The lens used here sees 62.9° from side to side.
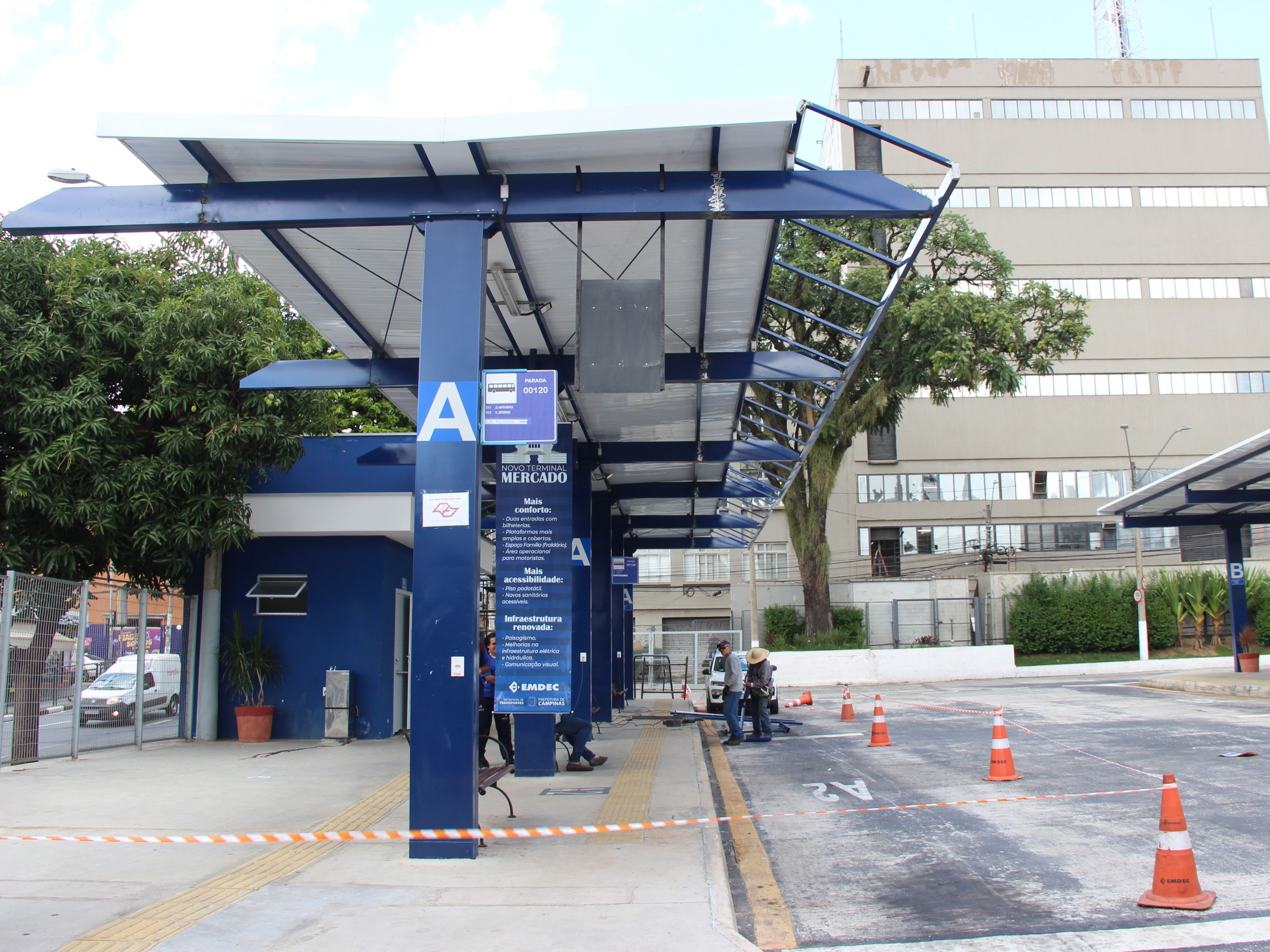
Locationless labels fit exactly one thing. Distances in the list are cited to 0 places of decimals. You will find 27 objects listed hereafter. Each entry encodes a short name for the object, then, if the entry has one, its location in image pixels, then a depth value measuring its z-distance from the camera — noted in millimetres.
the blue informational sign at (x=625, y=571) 25156
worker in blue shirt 12172
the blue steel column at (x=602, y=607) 20391
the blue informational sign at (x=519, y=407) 8016
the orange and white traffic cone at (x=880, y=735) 14766
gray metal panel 8258
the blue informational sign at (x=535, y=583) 11047
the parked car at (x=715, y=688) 23500
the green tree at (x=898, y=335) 30000
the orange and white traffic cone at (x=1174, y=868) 5918
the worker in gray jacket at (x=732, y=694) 15805
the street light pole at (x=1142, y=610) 36656
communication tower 71750
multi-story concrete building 53125
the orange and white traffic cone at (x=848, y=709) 19531
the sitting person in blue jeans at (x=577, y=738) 12578
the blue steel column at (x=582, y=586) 15906
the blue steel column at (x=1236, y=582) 29016
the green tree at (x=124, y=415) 13539
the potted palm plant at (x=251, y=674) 15883
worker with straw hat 16328
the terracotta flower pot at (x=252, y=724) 15852
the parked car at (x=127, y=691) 14680
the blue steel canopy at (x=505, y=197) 7625
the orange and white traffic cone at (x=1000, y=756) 11039
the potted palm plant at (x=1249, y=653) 28750
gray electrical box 15852
